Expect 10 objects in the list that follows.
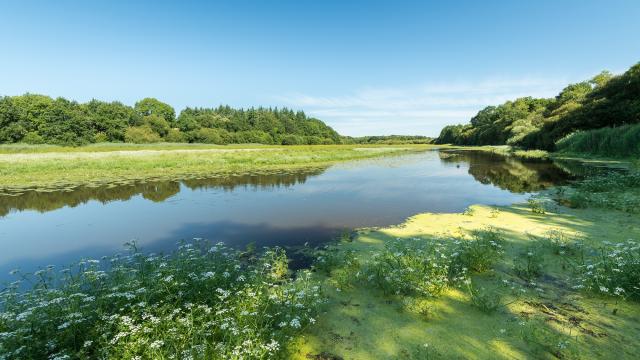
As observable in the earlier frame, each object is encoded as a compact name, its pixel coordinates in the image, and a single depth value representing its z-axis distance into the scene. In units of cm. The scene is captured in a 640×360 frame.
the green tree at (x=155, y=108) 11922
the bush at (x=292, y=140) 12488
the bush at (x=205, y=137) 9825
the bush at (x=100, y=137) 8119
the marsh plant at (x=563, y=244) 775
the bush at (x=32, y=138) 7056
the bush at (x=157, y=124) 9831
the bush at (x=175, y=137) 9719
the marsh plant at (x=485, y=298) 545
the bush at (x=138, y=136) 8544
